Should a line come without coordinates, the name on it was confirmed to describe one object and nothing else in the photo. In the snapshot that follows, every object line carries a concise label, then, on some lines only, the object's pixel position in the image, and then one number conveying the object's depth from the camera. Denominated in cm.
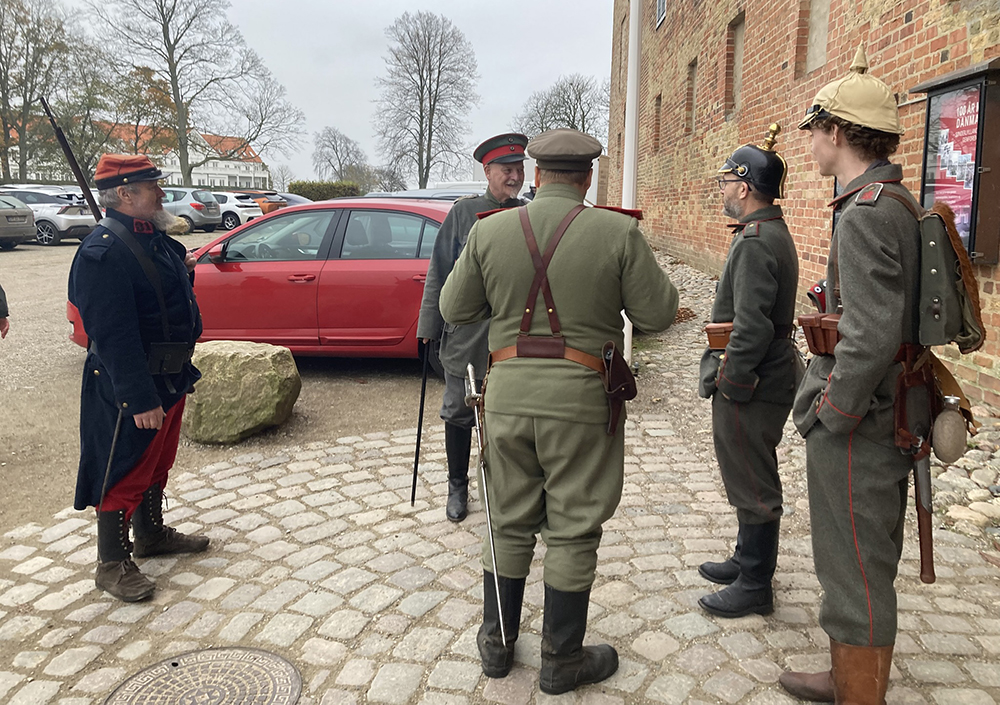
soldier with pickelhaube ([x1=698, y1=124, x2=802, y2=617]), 288
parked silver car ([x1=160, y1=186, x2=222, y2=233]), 2720
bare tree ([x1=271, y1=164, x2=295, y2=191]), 5856
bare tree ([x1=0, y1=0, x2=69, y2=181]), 3906
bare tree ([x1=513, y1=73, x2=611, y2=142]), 4412
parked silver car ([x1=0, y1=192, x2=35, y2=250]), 1986
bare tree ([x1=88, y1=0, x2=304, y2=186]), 3962
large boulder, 544
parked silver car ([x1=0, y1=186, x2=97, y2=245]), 2231
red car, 682
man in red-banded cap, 396
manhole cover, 271
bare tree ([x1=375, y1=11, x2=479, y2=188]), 4516
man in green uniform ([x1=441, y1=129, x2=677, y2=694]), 250
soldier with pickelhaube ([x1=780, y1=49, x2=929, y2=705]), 211
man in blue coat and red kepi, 324
